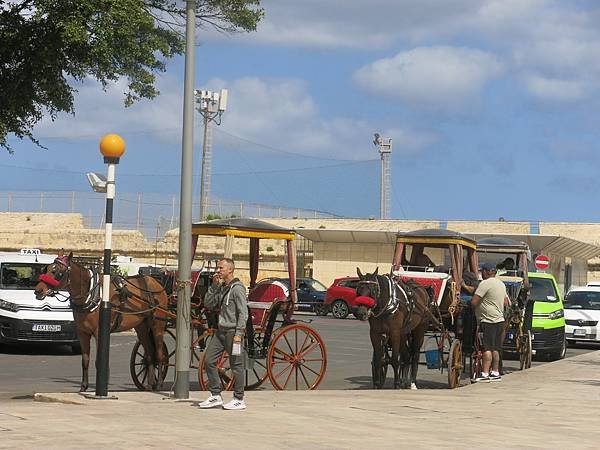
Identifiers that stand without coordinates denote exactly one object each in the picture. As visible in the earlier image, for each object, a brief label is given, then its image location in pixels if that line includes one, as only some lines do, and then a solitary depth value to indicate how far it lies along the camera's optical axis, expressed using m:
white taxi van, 23.72
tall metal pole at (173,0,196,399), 15.20
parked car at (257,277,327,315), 54.62
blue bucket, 19.48
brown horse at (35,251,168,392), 16.61
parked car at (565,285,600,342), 32.91
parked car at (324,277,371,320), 51.84
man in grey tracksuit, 14.16
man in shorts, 19.53
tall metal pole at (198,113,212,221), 53.34
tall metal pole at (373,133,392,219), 79.81
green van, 27.31
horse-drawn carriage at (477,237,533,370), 22.46
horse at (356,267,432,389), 18.25
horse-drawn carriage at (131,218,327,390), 17.08
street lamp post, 14.89
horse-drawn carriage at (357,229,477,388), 18.38
